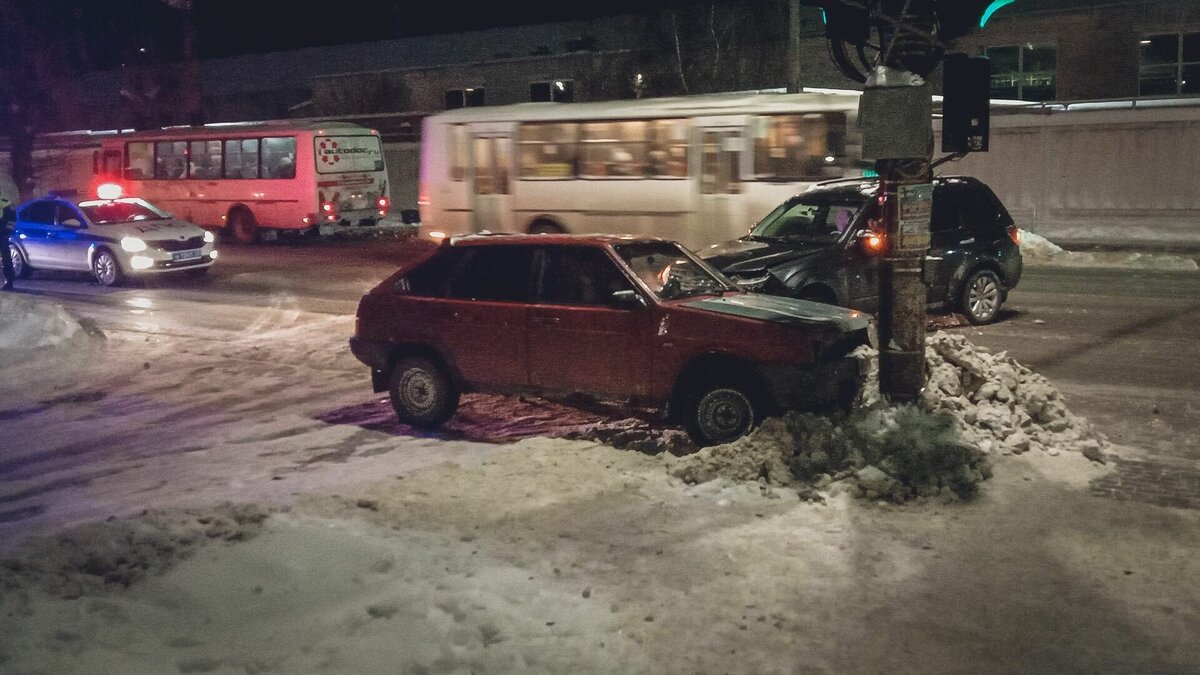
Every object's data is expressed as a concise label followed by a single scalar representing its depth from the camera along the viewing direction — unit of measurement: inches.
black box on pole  301.0
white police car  800.9
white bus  718.5
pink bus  1079.6
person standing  818.2
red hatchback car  312.8
